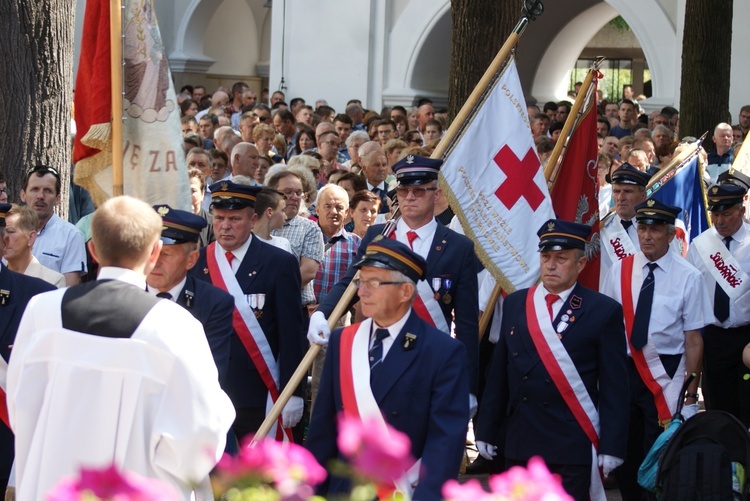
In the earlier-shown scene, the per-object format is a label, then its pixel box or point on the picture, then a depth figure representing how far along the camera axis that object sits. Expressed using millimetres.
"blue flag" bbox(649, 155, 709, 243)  19453
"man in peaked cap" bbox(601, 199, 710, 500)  14031
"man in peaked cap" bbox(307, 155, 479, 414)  12766
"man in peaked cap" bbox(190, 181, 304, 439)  13195
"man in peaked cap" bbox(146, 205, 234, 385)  11305
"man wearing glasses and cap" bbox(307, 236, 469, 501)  9312
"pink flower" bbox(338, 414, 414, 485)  5078
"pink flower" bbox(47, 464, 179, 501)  4832
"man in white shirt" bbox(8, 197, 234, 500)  7781
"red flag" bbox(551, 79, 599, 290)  15758
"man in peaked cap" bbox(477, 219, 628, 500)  12031
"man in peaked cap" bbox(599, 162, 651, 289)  17266
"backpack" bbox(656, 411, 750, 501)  11156
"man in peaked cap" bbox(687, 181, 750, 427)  16625
